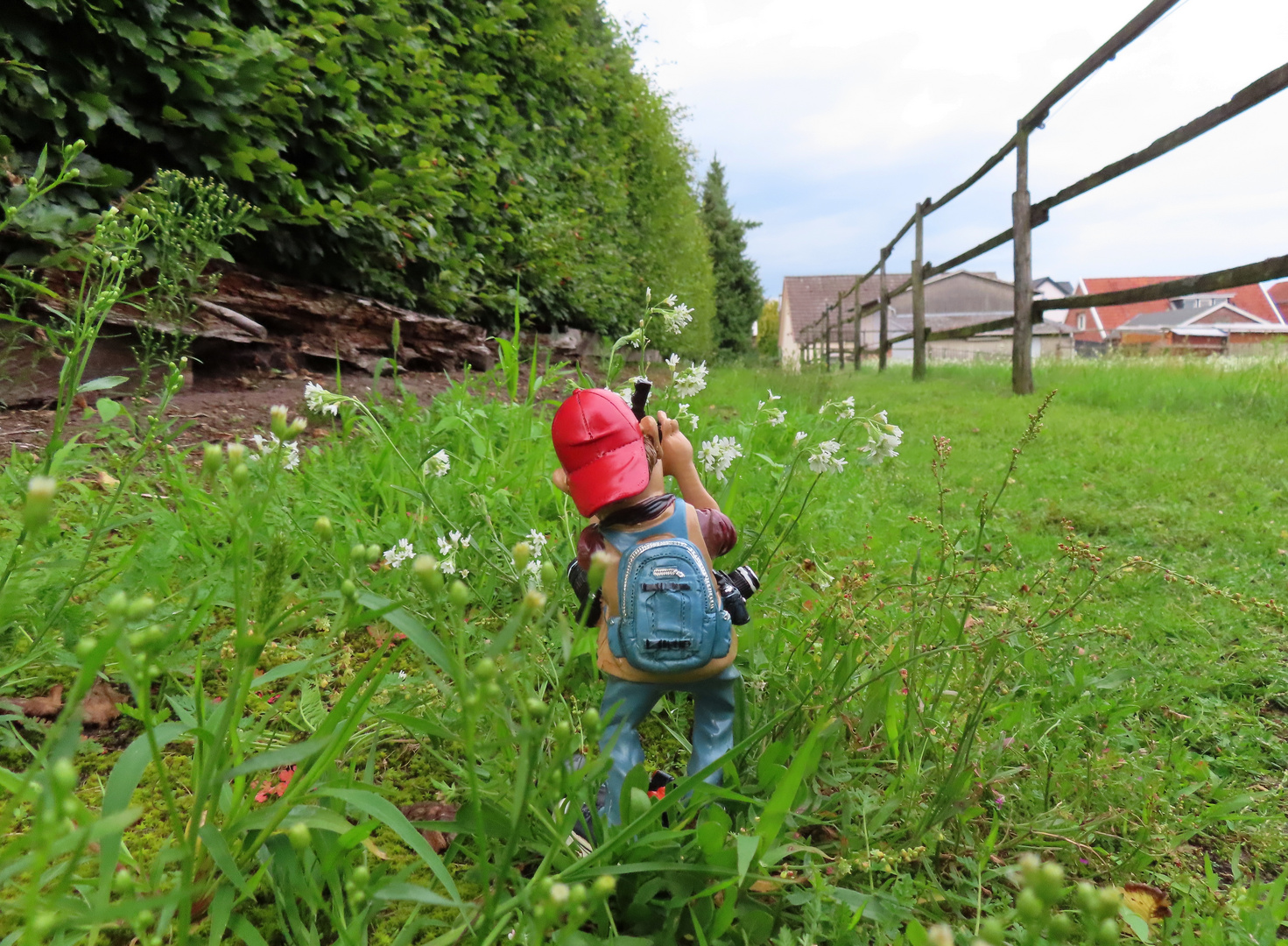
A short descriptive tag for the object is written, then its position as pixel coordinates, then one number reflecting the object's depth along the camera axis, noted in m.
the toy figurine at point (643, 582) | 0.38
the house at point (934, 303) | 29.31
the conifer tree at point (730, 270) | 23.41
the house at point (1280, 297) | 33.67
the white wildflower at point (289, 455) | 0.38
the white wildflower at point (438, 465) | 0.50
